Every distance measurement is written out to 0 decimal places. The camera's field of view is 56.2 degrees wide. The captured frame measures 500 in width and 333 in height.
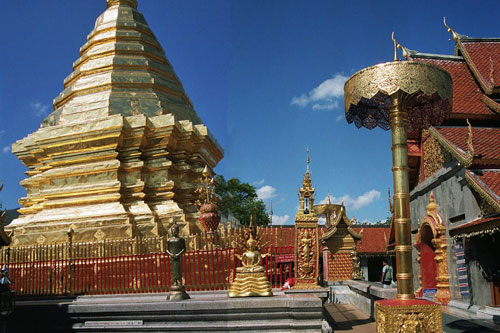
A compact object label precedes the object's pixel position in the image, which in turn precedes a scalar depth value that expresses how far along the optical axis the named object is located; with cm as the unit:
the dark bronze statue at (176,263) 728
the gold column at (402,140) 505
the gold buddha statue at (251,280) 689
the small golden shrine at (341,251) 1577
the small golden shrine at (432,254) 1040
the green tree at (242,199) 3475
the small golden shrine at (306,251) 787
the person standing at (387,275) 1287
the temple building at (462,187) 905
